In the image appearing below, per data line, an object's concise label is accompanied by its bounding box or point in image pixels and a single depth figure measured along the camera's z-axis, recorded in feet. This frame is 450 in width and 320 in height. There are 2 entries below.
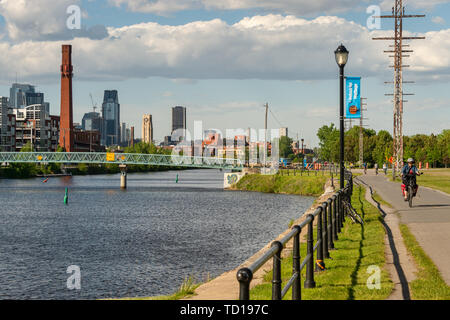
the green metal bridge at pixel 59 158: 356.44
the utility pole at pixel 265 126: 315.47
